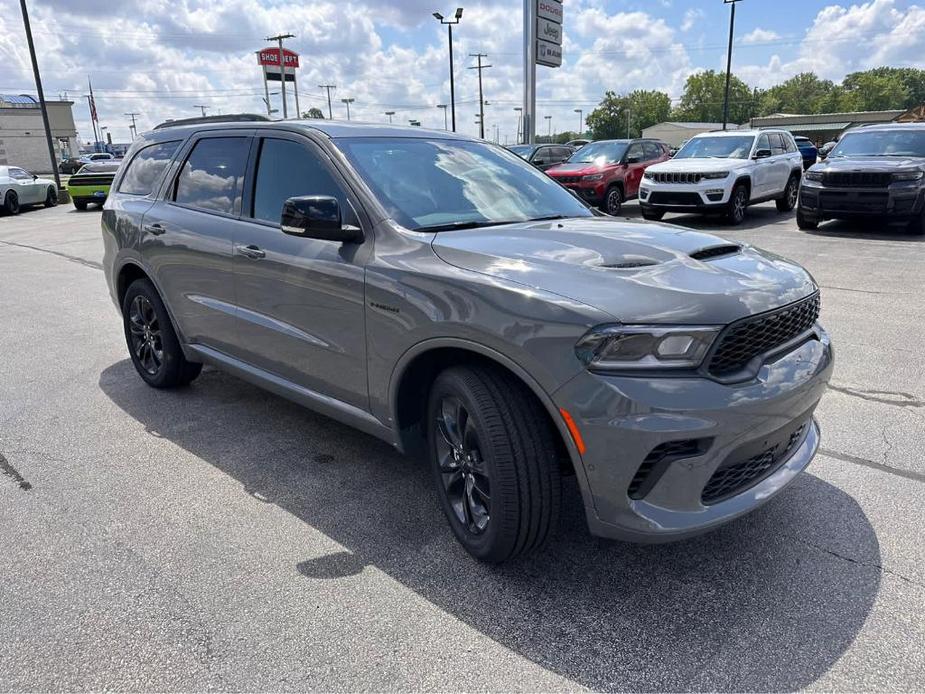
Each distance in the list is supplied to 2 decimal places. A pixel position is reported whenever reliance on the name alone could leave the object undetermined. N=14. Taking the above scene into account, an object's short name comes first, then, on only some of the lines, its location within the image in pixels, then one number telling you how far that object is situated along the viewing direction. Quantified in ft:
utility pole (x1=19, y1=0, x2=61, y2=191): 86.33
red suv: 49.06
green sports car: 70.18
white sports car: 73.56
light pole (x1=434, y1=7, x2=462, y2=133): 128.16
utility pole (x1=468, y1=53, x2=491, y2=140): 199.41
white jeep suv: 41.91
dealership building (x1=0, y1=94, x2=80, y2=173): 203.41
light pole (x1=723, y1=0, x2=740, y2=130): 119.96
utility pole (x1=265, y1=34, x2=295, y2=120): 162.40
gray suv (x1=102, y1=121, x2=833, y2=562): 7.50
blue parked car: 99.76
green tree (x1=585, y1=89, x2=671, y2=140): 416.46
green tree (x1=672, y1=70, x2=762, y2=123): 407.64
